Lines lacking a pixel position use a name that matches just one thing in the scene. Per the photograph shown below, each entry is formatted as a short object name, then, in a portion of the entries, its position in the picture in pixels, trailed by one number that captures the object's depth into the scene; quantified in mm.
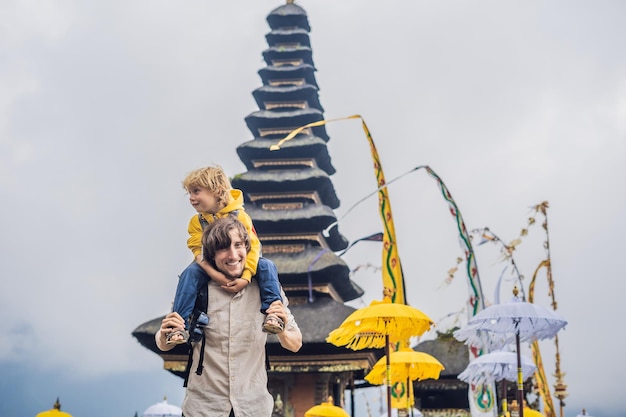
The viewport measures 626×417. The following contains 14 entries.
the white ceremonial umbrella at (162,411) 18297
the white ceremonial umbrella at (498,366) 13602
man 3543
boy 3586
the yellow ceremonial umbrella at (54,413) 12852
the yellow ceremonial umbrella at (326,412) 12816
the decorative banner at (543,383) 18734
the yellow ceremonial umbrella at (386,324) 11711
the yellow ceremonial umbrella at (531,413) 11240
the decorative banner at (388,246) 18014
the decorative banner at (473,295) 15945
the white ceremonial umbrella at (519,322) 11617
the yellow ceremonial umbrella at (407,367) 14227
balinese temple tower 20750
